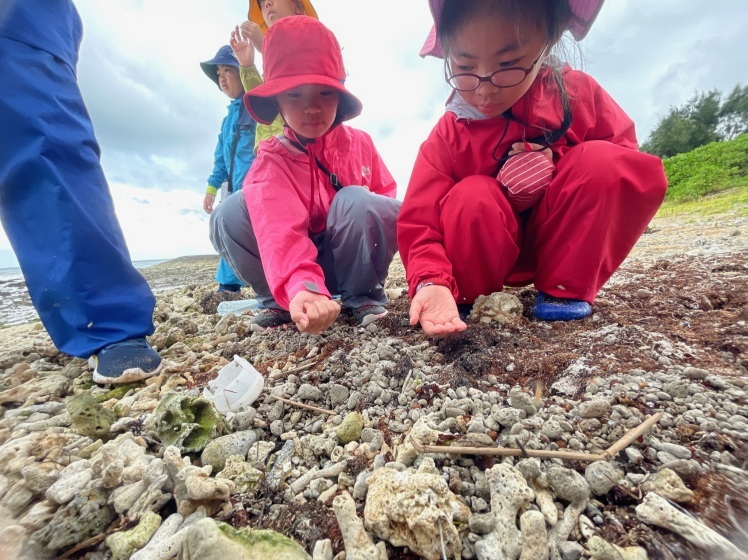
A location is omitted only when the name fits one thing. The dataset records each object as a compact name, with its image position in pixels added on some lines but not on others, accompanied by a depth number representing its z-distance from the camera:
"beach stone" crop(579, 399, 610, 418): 0.33
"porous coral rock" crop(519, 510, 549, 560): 0.24
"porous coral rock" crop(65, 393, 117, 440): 0.39
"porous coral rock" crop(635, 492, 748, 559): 0.22
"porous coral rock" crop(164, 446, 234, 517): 0.29
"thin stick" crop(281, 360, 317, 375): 0.47
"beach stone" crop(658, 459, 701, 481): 0.27
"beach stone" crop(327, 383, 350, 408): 0.41
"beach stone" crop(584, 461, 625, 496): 0.27
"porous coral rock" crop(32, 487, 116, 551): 0.27
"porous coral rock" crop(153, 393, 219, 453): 0.36
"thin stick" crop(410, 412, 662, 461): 0.29
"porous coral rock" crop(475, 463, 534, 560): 0.25
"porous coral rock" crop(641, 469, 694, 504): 0.25
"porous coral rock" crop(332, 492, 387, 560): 0.25
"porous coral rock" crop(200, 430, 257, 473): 0.34
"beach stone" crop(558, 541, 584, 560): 0.24
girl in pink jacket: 0.58
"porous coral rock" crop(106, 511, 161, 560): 0.27
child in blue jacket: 1.09
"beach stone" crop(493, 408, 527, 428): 0.33
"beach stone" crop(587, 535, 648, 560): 0.23
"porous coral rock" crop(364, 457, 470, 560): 0.25
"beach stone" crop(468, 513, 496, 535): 0.26
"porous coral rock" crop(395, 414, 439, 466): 0.32
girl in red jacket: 0.48
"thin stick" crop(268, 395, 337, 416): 0.39
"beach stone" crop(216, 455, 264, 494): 0.32
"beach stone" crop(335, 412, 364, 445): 0.35
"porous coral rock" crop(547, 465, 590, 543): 0.25
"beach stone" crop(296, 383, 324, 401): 0.42
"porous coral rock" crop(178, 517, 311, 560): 0.23
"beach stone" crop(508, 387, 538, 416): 0.35
